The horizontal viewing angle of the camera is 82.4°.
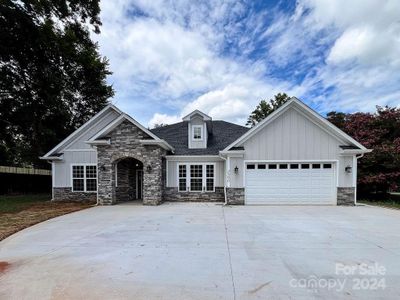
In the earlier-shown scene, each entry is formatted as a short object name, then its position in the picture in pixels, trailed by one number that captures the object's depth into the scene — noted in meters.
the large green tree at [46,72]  14.60
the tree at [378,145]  13.99
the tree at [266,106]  29.00
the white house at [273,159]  11.84
